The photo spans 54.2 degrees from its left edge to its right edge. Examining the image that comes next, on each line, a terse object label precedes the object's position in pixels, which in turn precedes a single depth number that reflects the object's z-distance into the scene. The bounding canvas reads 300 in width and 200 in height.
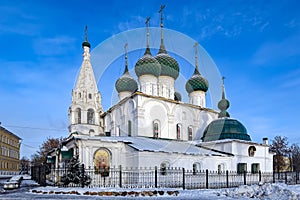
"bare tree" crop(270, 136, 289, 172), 43.95
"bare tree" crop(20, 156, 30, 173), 70.38
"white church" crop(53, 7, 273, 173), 20.47
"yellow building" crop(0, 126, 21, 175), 45.16
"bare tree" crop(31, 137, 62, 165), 41.38
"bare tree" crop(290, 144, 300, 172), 49.49
